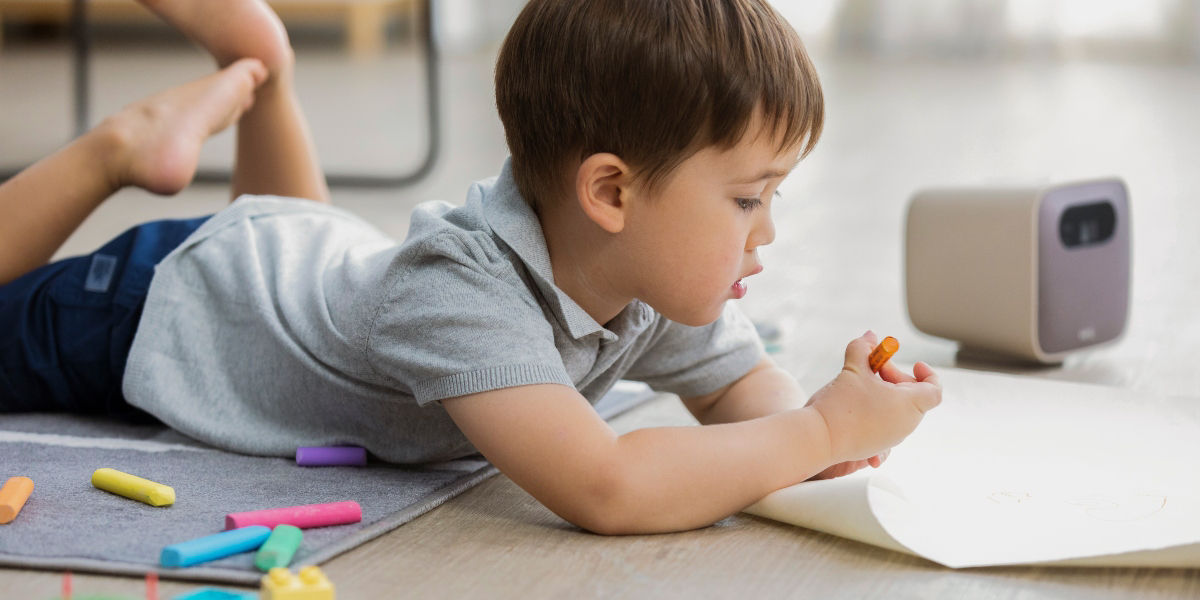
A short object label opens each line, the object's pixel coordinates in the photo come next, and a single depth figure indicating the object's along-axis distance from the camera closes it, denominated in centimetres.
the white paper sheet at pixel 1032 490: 139
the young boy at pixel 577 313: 143
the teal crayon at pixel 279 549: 136
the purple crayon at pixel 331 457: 157
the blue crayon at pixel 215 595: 132
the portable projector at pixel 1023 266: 185
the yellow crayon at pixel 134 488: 147
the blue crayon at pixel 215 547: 137
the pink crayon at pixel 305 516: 142
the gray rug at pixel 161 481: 139
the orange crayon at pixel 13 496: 143
